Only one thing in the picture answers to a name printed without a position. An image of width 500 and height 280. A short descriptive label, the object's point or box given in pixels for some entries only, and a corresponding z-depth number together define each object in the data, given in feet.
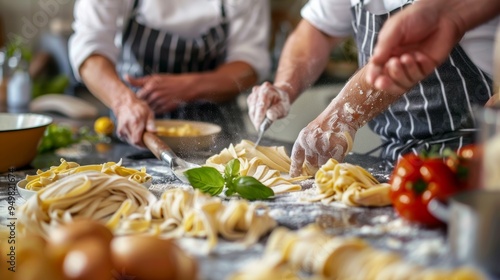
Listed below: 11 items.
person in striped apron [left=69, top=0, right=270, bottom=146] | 7.90
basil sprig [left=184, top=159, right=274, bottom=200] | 4.62
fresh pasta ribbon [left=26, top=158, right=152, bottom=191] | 4.74
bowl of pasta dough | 5.87
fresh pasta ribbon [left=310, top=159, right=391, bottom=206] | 4.34
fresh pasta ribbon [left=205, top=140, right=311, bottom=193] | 4.99
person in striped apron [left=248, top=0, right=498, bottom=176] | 5.33
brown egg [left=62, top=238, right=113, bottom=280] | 2.99
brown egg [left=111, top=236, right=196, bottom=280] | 3.08
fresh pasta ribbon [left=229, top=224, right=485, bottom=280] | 2.97
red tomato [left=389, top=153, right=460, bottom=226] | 3.73
